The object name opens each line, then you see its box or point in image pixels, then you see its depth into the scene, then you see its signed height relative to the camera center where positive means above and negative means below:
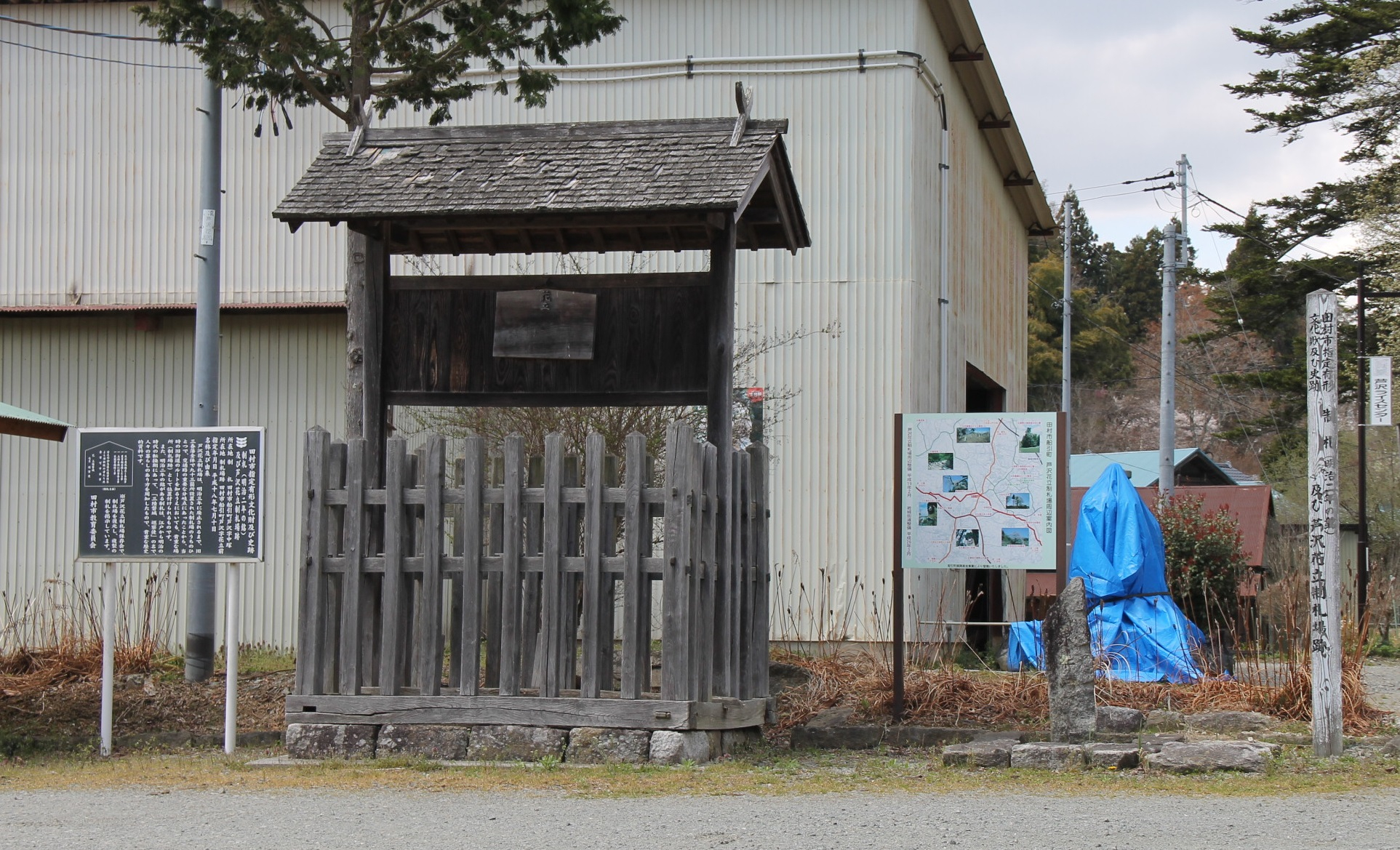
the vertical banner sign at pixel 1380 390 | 23.16 +1.57
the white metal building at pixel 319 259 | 17.05 +2.67
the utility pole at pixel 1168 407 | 27.77 +1.52
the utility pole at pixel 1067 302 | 38.94 +5.06
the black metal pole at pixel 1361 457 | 24.78 +0.53
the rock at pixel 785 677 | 13.05 -1.82
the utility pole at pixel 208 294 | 13.59 +1.73
